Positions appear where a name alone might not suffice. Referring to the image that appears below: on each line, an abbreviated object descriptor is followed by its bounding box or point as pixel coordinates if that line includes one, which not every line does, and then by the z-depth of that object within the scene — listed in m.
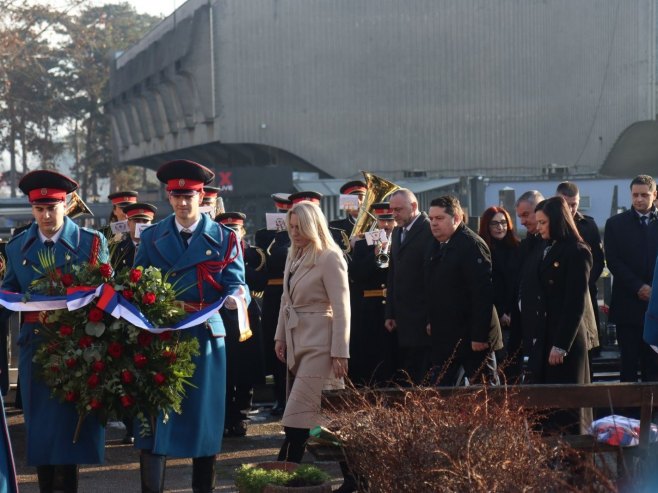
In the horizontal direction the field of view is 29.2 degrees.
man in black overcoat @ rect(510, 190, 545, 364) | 8.58
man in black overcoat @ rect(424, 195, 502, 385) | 8.92
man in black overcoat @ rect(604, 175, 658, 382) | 10.73
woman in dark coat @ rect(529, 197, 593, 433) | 8.27
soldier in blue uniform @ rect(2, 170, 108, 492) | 7.62
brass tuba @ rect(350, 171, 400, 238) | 12.13
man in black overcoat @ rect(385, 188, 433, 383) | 10.02
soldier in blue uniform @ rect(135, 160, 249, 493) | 7.61
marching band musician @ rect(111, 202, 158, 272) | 10.94
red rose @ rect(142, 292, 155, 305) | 7.31
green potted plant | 6.19
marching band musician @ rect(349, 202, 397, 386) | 11.45
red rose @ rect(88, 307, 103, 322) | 7.29
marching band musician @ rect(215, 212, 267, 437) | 10.82
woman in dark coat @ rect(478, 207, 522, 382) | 10.54
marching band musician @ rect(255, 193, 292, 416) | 11.75
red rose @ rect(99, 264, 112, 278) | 7.42
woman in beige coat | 7.90
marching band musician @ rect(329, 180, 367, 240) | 12.56
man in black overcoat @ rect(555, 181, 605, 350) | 10.48
